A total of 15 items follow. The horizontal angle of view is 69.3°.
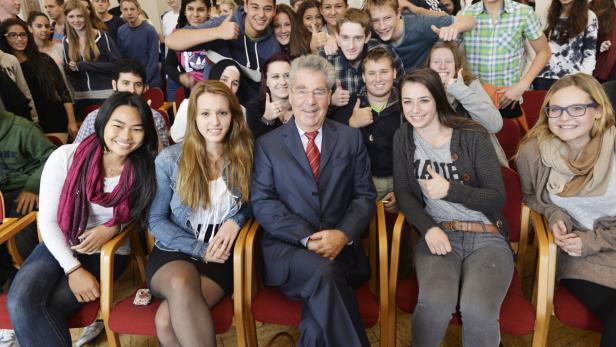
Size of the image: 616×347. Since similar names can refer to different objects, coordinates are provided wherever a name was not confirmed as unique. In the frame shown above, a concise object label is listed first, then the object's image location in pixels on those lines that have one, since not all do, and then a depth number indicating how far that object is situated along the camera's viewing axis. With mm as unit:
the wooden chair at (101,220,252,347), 1730
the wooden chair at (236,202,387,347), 1777
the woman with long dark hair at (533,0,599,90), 3320
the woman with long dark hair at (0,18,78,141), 3508
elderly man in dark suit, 1890
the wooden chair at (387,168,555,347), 1672
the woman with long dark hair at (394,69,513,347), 1716
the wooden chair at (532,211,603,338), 1688
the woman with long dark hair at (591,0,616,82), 3615
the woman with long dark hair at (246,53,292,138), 2523
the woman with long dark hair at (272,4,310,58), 2959
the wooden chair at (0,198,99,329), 1774
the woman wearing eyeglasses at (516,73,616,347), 1806
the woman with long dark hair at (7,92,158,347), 1836
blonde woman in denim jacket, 1910
